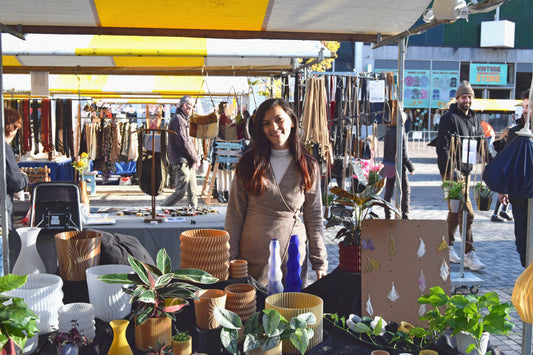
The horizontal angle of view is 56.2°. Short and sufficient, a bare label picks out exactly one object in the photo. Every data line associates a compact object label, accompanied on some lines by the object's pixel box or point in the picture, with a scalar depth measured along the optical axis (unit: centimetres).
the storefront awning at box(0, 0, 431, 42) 266
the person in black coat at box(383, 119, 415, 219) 707
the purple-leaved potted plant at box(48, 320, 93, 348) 156
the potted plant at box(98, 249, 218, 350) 158
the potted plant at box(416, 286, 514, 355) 152
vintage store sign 2672
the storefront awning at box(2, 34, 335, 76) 502
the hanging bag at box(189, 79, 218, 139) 680
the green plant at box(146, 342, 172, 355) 151
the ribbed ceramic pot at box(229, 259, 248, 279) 215
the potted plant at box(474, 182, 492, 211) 581
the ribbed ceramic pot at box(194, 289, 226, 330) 171
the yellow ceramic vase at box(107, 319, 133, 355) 152
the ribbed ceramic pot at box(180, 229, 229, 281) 201
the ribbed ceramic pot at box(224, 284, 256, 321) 180
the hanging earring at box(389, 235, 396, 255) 206
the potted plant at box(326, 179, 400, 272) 221
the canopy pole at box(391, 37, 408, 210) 271
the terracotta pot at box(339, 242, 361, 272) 224
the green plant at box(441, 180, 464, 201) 507
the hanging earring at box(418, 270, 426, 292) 203
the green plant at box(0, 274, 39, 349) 132
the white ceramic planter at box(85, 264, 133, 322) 178
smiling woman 265
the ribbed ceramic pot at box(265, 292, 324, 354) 163
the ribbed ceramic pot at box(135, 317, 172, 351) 158
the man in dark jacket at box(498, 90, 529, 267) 406
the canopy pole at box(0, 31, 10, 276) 255
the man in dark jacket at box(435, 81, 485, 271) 544
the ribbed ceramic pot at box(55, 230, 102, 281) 203
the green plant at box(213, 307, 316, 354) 147
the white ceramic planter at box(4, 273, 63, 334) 167
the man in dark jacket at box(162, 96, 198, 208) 691
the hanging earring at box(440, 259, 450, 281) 204
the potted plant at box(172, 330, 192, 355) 153
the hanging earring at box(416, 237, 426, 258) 206
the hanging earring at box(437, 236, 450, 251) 206
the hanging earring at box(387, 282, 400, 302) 201
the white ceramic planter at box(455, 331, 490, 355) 161
